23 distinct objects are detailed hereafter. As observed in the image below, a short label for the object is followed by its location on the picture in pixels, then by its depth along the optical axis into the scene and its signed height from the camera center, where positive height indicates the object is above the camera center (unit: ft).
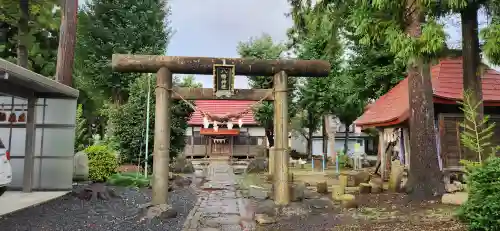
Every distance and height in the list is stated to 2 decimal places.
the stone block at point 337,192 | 34.61 -4.22
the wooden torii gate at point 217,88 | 28.32 +4.74
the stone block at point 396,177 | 38.75 -3.14
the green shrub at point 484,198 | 18.61 -2.70
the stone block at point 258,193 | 34.65 -4.38
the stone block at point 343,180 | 36.12 -3.27
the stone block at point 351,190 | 39.49 -4.69
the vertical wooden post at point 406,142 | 50.43 +0.67
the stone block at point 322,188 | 38.99 -4.28
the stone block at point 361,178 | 44.42 -3.71
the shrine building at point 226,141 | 100.42 +1.66
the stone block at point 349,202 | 30.25 -4.54
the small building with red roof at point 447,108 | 41.78 +4.66
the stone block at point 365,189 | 38.29 -4.31
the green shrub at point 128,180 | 39.19 -3.56
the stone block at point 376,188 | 38.58 -4.24
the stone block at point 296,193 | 32.17 -4.03
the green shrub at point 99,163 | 39.78 -1.72
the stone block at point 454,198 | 29.94 -4.17
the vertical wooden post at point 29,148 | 32.12 -0.07
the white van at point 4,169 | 24.75 -1.51
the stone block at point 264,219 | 24.17 -4.74
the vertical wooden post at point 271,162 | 54.65 -2.23
